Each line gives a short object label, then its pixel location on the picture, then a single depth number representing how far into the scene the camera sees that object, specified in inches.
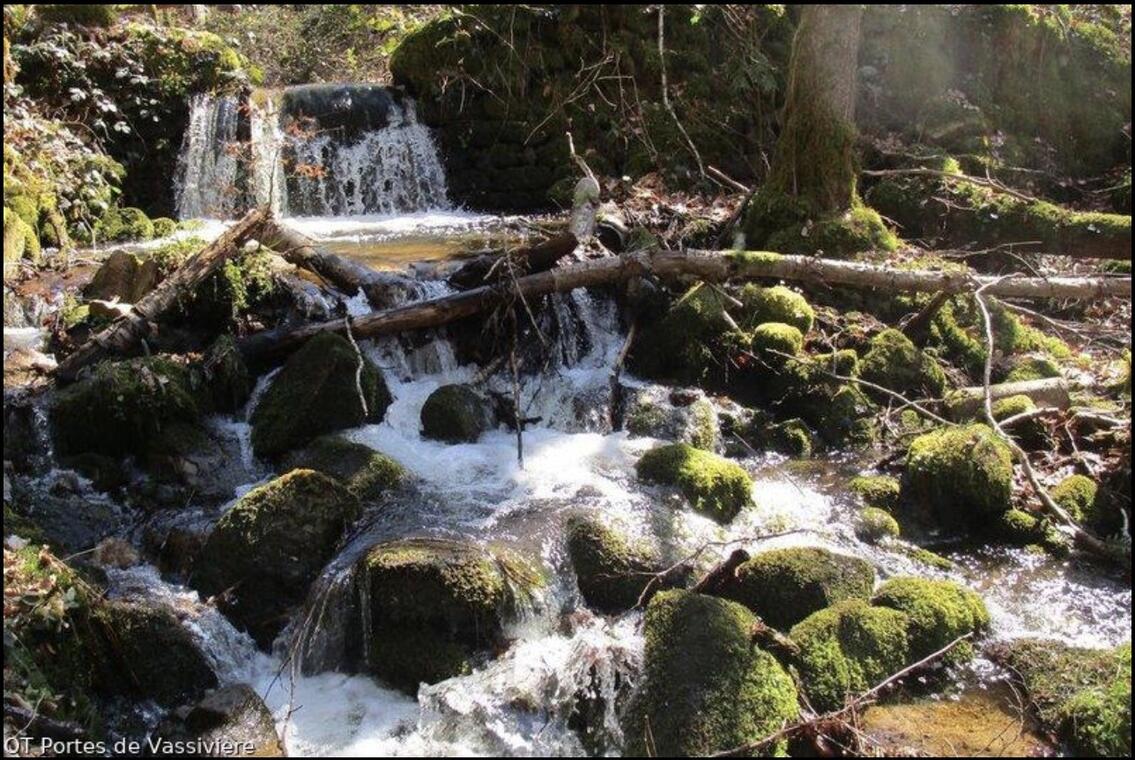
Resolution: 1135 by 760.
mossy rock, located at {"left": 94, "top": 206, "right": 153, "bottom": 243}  407.2
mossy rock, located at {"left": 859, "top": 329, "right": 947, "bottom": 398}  305.6
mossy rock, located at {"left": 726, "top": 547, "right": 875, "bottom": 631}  191.6
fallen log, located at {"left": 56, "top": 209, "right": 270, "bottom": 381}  262.8
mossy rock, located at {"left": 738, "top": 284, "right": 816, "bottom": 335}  323.3
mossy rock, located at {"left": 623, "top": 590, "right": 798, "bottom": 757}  157.2
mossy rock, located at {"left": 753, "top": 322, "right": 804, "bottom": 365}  307.1
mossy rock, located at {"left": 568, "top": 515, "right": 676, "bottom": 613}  201.9
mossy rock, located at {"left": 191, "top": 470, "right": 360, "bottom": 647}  195.8
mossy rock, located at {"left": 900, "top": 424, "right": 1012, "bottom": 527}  239.8
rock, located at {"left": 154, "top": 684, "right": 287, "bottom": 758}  161.0
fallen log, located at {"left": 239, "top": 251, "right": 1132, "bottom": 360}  286.7
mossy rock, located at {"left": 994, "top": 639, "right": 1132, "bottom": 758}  159.5
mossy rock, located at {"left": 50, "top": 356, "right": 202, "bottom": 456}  241.3
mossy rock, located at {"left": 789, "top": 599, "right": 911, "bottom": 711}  170.4
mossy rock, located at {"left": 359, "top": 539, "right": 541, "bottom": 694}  179.6
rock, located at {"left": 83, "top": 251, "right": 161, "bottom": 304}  294.5
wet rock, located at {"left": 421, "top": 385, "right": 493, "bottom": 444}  273.3
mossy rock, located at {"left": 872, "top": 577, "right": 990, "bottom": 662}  185.9
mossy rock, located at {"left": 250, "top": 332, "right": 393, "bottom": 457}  256.7
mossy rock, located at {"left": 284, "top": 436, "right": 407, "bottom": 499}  235.0
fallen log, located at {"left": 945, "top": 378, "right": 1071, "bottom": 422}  280.8
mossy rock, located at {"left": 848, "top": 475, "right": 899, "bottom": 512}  248.2
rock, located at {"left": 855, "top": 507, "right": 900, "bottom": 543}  234.2
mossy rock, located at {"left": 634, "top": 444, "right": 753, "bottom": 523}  240.2
